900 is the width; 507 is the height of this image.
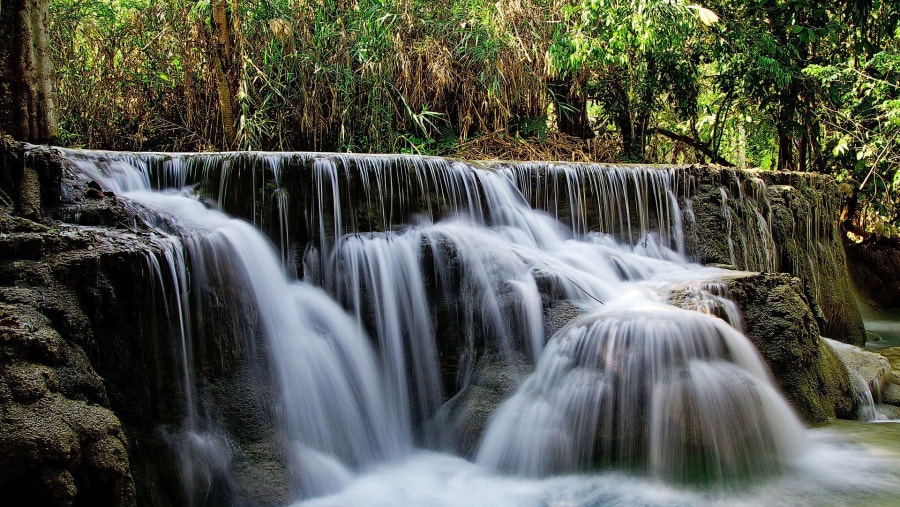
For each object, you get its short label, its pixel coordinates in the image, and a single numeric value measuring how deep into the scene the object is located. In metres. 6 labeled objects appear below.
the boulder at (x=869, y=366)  5.09
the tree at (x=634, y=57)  8.07
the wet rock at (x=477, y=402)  4.18
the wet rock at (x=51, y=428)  2.37
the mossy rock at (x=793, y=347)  4.48
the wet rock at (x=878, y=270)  10.84
